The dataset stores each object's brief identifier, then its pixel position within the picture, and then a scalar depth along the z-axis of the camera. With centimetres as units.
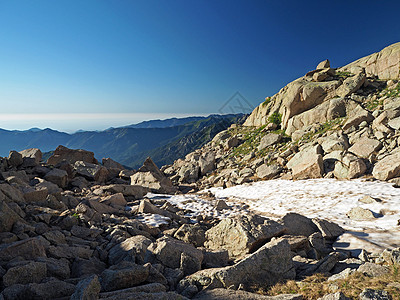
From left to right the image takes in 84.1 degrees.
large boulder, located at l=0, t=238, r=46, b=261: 596
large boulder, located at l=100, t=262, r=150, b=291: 528
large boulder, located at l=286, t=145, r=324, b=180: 1944
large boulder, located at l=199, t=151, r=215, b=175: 2996
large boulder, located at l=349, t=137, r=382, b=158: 1811
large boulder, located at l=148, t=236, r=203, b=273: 687
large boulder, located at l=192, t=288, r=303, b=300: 492
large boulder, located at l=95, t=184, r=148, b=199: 1716
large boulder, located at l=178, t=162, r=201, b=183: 2889
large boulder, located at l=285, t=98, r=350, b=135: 2648
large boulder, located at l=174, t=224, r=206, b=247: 968
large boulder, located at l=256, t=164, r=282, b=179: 2240
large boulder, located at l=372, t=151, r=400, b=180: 1551
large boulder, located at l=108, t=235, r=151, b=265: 718
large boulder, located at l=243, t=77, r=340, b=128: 2953
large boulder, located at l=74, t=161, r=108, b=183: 2184
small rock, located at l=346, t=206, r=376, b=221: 1180
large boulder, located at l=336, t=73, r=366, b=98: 2764
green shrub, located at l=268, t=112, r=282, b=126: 3472
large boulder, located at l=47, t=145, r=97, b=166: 2636
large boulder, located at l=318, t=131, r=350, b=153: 2019
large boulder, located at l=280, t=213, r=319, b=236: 1014
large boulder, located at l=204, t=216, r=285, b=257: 828
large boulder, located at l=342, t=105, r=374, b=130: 2155
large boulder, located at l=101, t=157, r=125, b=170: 2853
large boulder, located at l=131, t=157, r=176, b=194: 2134
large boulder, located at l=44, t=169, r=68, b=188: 1805
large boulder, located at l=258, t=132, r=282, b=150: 2906
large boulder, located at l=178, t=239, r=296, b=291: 587
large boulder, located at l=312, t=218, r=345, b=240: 1006
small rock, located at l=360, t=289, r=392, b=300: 443
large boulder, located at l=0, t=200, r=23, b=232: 738
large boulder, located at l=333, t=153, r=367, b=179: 1719
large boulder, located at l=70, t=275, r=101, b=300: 414
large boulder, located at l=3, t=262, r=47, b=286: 491
